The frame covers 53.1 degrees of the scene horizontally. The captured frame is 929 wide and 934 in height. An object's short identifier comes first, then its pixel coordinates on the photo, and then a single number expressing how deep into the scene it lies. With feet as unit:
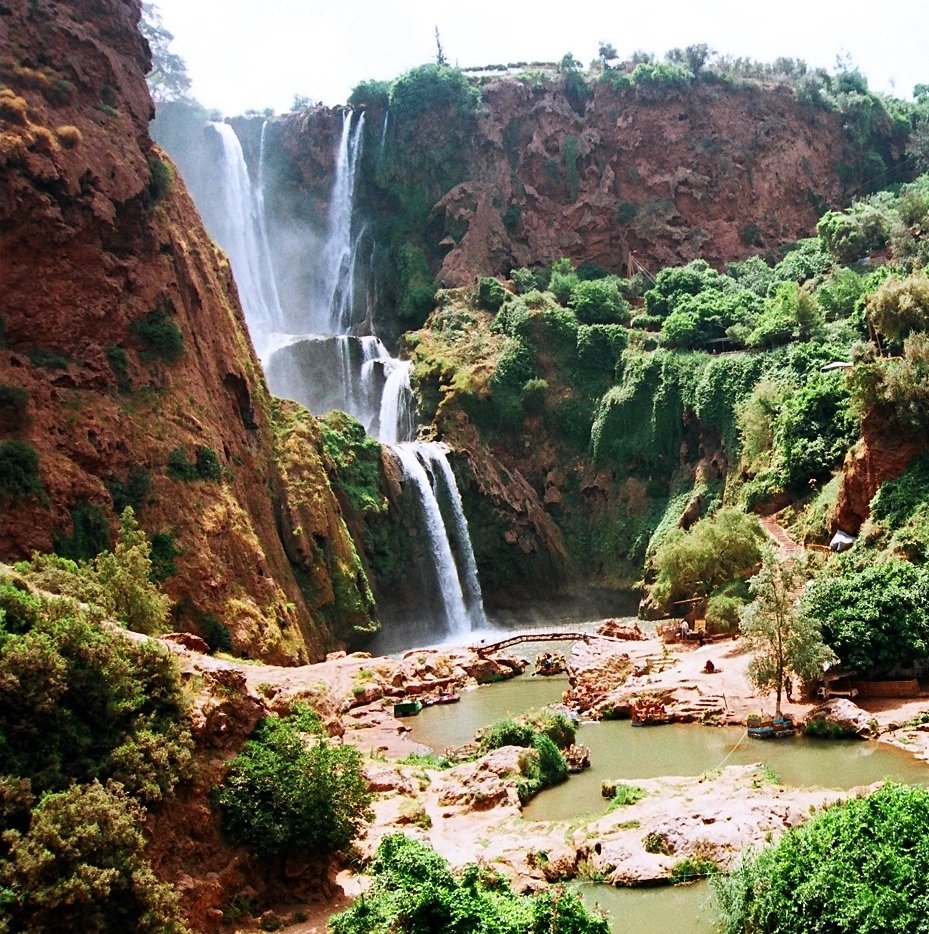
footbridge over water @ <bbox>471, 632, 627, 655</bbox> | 127.44
